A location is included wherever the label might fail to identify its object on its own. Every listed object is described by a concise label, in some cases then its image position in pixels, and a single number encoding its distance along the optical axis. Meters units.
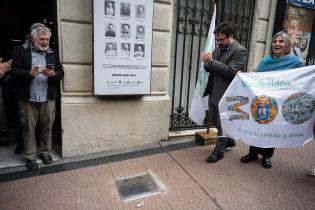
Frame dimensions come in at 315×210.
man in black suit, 3.37
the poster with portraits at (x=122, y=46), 3.54
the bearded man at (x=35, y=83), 3.14
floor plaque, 2.88
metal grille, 4.57
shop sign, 5.27
